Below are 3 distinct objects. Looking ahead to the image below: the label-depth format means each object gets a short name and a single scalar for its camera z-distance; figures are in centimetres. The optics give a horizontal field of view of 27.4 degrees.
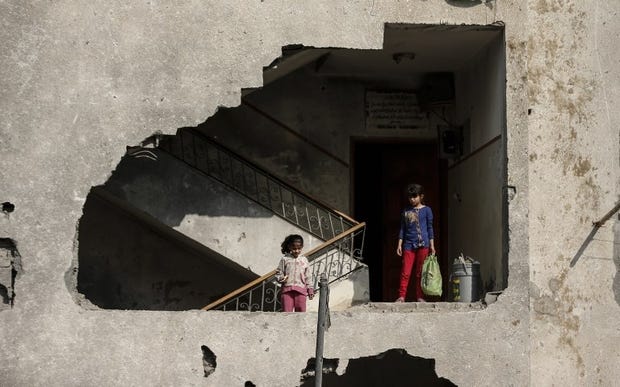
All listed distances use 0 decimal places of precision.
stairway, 1482
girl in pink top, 1365
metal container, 1395
